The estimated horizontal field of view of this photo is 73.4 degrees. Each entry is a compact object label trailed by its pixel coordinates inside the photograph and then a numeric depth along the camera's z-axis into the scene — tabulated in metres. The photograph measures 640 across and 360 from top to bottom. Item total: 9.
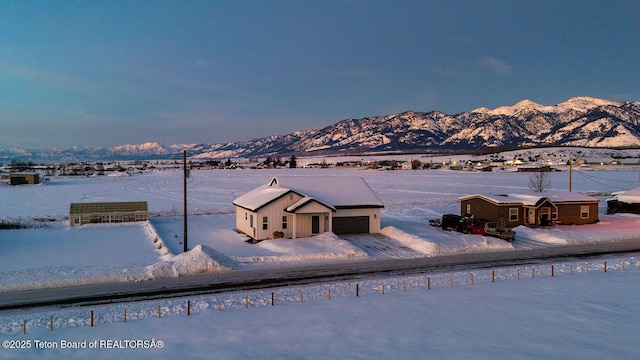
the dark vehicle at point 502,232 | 35.44
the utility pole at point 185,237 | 29.44
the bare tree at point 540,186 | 74.59
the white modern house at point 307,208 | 34.75
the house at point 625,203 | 50.25
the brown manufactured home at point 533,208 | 41.88
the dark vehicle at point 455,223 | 38.72
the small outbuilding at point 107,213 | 43.12
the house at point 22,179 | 103.69
